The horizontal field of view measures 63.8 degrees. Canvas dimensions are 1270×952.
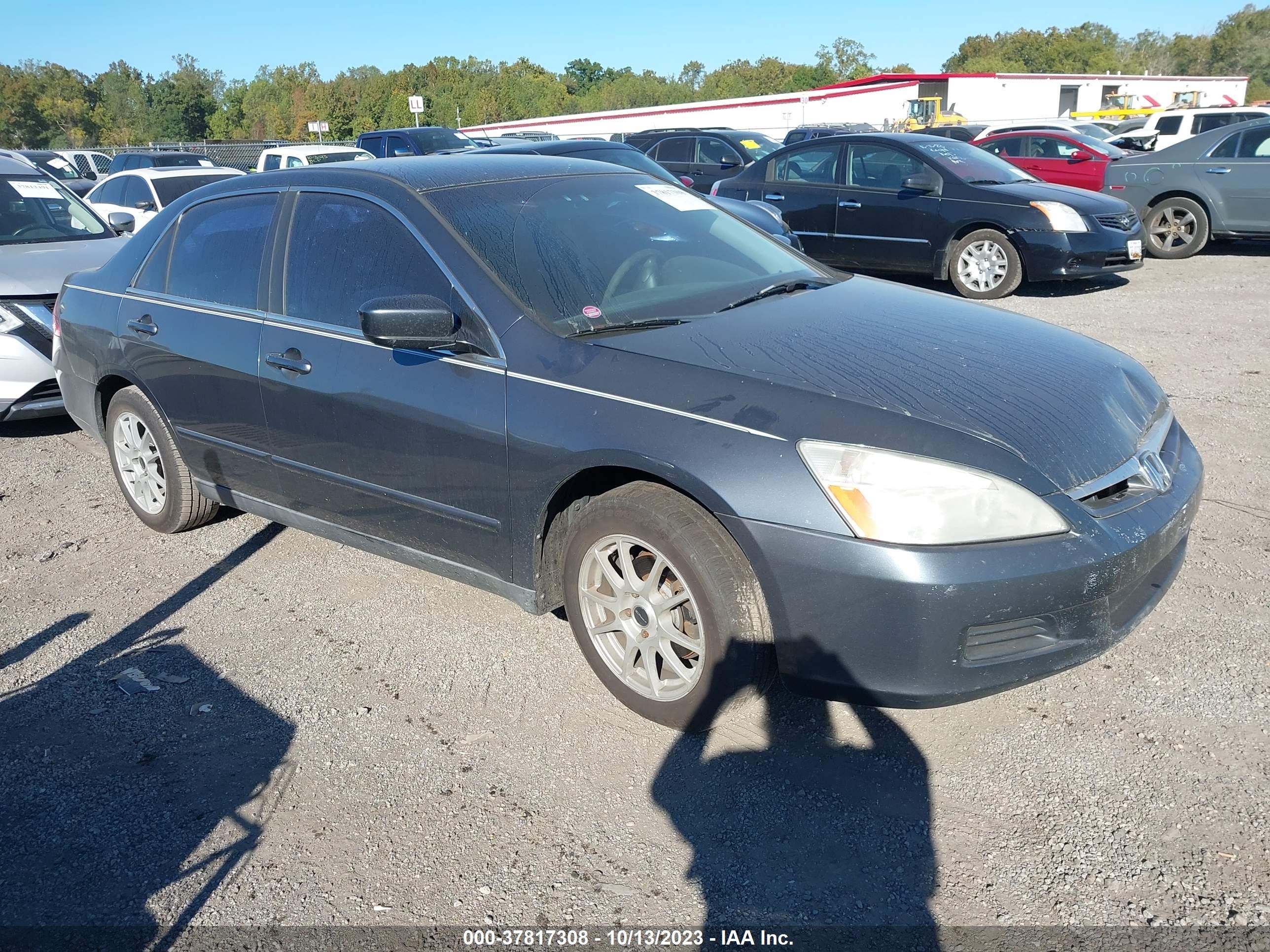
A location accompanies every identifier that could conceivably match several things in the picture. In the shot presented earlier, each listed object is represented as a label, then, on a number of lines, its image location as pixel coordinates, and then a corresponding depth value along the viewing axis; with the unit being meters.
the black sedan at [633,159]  9.08
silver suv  6.36
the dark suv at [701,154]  14.14
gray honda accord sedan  2.68
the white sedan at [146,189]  12.63
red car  15.34
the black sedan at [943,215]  9.40
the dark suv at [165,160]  16.36
